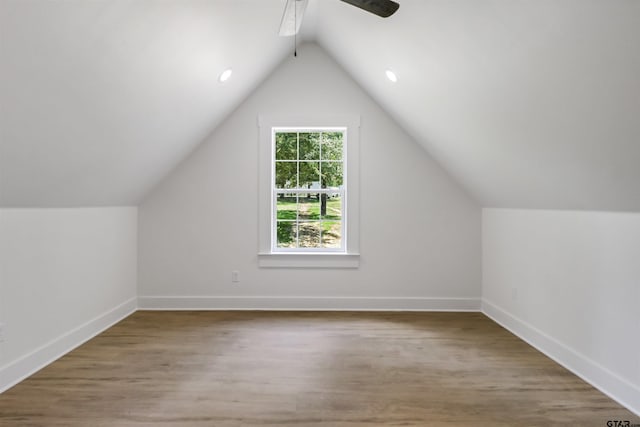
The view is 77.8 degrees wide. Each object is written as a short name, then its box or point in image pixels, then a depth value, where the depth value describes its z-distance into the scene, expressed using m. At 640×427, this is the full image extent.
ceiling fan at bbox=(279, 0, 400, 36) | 1.92
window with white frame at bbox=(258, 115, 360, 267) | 4.46
